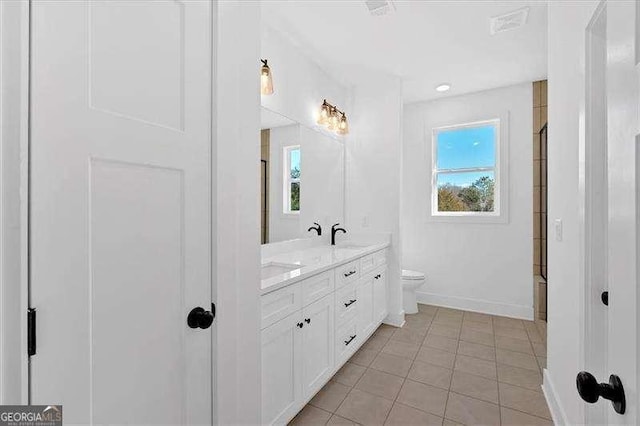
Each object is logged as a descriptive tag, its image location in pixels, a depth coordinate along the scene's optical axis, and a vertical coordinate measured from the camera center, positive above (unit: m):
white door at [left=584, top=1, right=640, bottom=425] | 0.53 +0.03
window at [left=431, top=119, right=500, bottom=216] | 3.73 +0.56
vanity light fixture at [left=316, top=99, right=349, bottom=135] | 3.06 +1.00
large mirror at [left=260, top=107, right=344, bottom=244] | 2.53 +0.33
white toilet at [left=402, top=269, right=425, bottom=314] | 3.59 -0.90
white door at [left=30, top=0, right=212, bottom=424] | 0.71 +0.02
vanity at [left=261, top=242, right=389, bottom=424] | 1.58 -0.69
